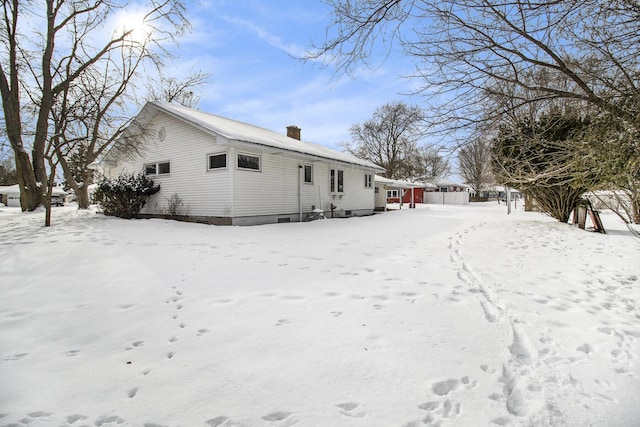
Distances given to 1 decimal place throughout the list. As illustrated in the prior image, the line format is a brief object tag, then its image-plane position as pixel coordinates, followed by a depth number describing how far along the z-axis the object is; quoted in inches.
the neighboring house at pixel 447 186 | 1911.9
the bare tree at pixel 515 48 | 130.2
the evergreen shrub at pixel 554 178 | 188.4
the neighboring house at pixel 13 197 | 1339.6
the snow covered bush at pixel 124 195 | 474.9
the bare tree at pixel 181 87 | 884.6
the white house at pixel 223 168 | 433.4
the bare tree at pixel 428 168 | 1717.5
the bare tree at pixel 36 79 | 515.2
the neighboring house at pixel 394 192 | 988.9
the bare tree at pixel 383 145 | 1509.6
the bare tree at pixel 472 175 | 1734.1
